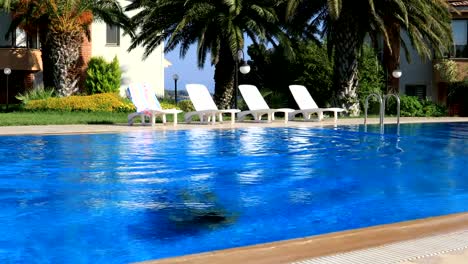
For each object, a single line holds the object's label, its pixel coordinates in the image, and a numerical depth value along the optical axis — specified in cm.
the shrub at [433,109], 2958
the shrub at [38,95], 2783
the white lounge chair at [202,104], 1988
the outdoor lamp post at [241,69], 2352
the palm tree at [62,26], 2727
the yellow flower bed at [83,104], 2589
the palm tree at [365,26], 2549
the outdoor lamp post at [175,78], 3739
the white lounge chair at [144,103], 1834
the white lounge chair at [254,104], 2113
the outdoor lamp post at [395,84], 3533
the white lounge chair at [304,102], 2236
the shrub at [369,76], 3030
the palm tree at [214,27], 2484
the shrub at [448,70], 3462
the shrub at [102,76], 3130
